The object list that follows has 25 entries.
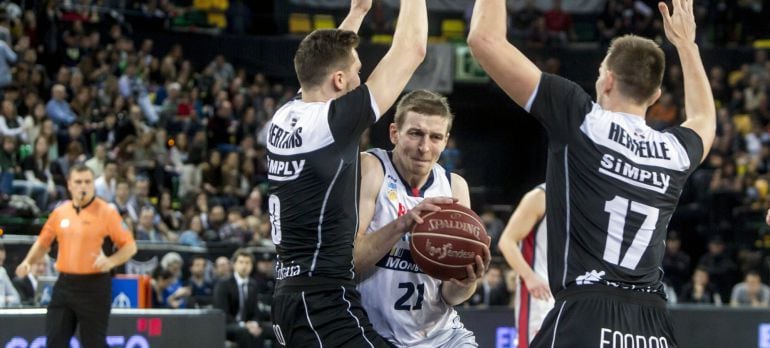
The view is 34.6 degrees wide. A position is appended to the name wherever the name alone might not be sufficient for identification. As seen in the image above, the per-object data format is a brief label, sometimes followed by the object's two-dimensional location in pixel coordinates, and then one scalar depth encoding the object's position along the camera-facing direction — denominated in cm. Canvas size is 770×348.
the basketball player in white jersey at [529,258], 858
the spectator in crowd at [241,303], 1354
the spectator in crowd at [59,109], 1828
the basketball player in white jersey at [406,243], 598
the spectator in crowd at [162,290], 1373
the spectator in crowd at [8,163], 1614
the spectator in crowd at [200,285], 1416
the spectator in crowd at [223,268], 1413
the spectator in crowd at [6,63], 1862
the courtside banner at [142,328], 1136
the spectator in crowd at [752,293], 1552
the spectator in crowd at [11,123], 1694
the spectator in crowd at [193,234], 1581
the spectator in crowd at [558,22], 2519
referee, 1064
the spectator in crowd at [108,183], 1597
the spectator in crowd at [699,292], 1577
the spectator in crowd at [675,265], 1797
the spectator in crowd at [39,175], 1622
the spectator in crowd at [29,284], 1281
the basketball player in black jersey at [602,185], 482
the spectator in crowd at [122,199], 1576
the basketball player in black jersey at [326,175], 534
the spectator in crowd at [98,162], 1677
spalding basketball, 546
